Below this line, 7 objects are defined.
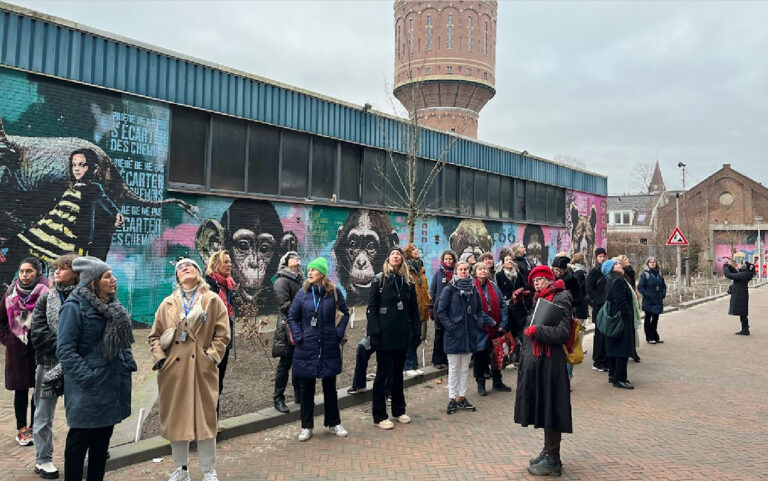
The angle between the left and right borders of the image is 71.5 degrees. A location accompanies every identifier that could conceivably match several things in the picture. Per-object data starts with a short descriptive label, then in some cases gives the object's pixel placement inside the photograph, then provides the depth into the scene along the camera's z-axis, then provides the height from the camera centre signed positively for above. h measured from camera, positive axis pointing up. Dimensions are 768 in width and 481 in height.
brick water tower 39.62 +14.63
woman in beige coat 4.18 -0.93
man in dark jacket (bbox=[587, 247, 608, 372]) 9.04 -0.77
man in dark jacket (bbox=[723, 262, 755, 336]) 12.84 -0.69
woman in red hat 4.63 -1.17
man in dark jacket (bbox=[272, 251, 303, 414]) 5.93 -0.81
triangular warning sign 18.91 +0.75
